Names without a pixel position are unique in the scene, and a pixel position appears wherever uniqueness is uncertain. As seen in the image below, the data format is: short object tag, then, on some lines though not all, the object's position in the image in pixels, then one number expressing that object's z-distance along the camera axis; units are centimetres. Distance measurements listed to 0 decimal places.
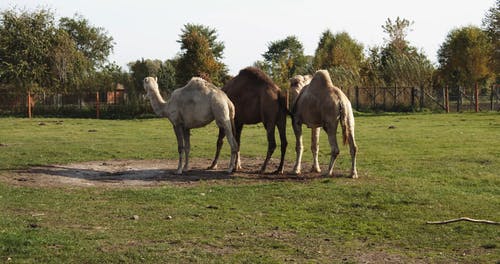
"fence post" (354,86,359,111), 4383
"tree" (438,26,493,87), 5903
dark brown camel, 1438
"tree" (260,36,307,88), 9001
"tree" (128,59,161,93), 6222
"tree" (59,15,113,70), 7975
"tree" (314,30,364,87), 4716
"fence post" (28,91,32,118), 4150
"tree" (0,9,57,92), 4926
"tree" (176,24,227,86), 4806
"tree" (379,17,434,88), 4800
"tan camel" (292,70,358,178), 1311
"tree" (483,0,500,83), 4722
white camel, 1399
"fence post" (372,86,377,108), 4479
